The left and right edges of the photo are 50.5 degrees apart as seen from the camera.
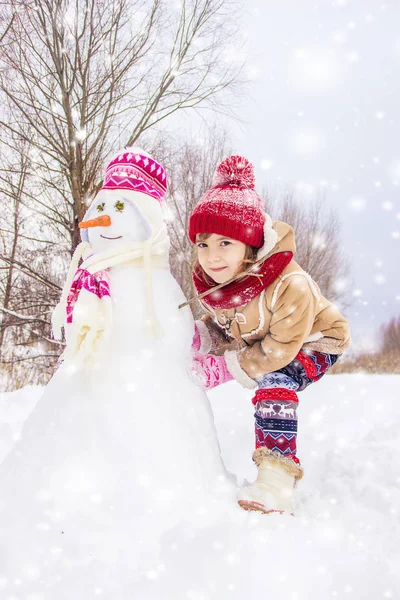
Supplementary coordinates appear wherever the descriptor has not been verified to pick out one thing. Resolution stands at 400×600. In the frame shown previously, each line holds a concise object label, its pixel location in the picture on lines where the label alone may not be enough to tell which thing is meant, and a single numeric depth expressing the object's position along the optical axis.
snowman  1.23
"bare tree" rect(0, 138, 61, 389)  5.88
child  1.83
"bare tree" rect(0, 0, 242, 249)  4.96
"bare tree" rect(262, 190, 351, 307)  11.62
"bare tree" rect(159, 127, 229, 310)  8.04
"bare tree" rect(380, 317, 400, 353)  17.58
